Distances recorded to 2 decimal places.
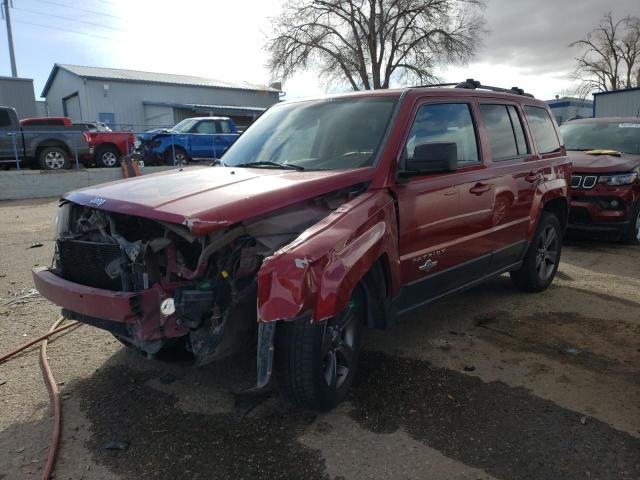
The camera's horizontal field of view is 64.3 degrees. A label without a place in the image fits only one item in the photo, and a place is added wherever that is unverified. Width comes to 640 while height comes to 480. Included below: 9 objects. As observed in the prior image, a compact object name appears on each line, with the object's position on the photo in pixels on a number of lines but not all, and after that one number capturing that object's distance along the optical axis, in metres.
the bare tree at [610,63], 51.38
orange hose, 2.57
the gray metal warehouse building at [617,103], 22.80
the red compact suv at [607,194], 7.07
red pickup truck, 16.62
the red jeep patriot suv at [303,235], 2.62
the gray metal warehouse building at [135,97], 32.06
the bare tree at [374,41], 34.25
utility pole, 31.26
